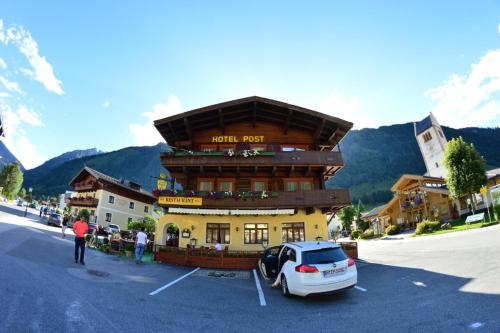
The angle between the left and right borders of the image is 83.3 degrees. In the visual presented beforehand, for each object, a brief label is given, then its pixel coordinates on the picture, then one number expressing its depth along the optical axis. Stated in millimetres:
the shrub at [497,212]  27423
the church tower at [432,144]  64750
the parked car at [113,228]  33988
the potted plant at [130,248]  19453
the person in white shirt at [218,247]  18789
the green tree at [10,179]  87812
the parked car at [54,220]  36406
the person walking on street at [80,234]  11953
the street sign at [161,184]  21641
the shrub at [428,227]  34094
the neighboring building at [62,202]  84200
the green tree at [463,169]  34375
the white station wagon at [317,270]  8156
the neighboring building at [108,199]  43500
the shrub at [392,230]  45812
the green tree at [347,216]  64500
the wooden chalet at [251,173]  20406
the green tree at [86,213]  41366
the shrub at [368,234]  47906
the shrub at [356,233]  54431
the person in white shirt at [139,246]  16297
